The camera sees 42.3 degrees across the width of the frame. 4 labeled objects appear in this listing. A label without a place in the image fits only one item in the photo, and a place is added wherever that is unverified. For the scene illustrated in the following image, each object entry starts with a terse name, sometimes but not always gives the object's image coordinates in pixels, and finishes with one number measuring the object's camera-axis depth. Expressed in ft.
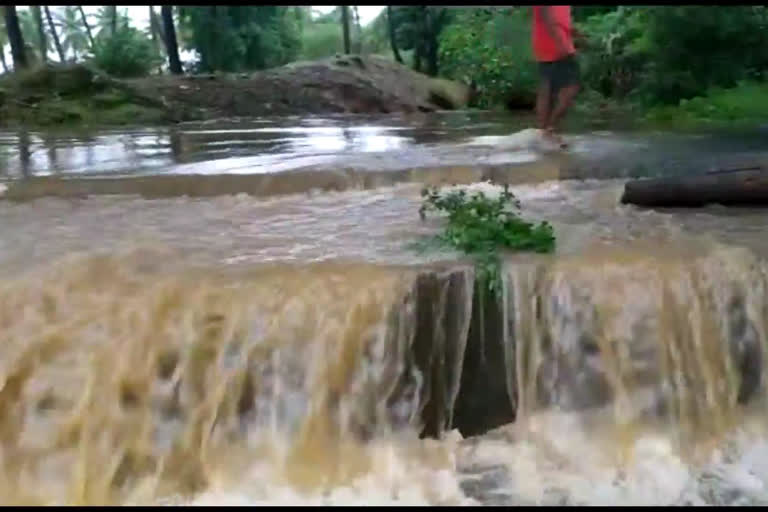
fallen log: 16.93
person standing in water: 25.39
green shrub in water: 12.99
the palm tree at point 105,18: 124.22
